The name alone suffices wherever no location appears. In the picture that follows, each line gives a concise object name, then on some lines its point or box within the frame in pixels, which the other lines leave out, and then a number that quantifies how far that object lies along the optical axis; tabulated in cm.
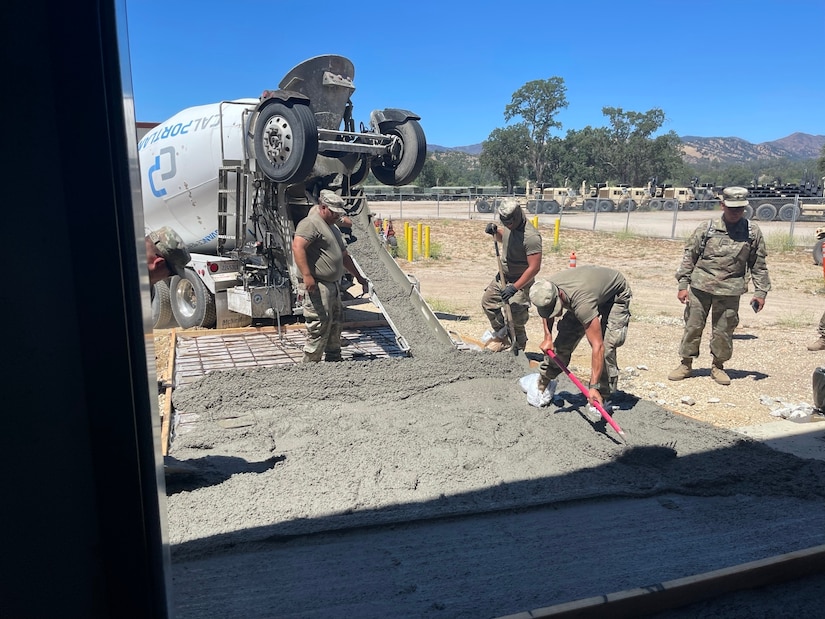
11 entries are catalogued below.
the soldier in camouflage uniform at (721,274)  635
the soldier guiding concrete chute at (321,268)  604
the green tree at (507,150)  6806
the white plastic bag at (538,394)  532
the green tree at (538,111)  6800
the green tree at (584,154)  6806
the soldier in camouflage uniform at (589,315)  486
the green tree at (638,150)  6731
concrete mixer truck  695
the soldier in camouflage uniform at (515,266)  673
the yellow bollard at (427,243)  1877
